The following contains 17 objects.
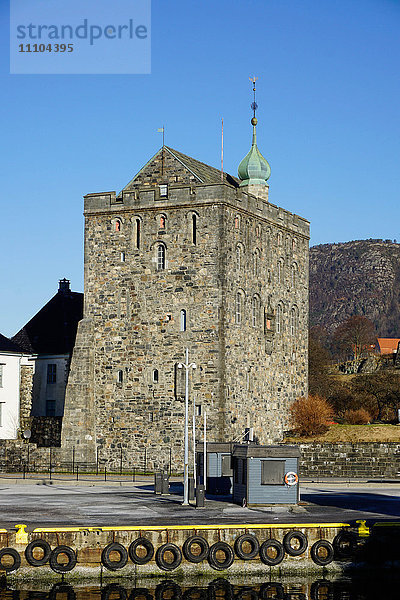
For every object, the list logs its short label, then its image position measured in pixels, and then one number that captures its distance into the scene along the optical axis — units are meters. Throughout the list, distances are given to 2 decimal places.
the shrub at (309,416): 74.62
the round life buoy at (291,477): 47.22
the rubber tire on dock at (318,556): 39.78
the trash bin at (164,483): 53.75
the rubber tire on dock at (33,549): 38.06
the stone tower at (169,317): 69.94
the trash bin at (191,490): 49.59
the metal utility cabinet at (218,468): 53.03
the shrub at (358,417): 82.00
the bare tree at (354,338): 189.12
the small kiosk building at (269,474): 47.25
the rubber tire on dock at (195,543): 39.00
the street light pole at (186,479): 48.89
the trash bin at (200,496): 46.91
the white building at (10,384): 76.94
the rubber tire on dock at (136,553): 38.62
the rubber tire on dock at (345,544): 39.91
